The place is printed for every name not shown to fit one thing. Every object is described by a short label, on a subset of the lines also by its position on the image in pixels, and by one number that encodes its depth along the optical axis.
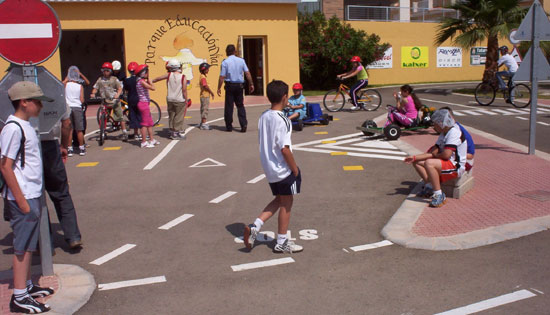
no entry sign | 4.92
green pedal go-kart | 12.87
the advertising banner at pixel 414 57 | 35.25
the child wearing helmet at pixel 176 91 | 12.78
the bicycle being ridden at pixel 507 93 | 18.70
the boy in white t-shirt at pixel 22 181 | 4.41
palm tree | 23.95
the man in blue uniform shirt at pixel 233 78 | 13.80
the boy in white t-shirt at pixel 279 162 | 5.55
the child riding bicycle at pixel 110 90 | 13.11
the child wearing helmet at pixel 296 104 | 13.92
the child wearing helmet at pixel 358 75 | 16.84
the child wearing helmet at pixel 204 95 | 13.98
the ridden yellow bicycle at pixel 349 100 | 17.55
